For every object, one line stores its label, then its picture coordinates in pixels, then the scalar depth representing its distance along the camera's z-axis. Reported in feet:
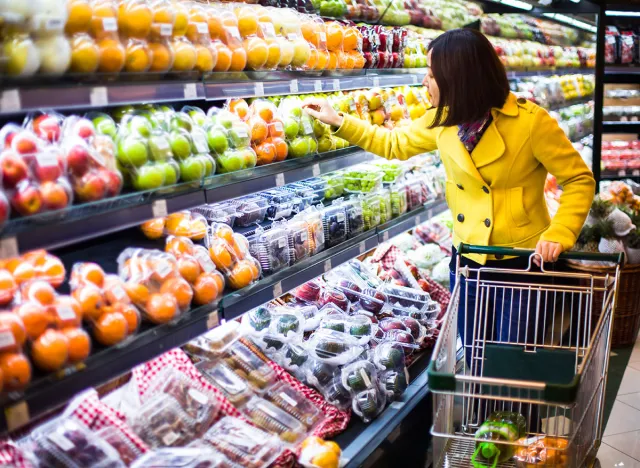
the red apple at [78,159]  6.13
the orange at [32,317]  5.66
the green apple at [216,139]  7.96
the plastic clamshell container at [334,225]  10.46
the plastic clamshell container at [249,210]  9.96
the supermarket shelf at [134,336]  5.48
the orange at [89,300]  6.28
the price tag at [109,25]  6.49
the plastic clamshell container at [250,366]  8.57
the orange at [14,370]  5.33
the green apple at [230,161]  8.02
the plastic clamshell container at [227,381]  8.10
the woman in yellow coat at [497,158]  8.41
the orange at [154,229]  8.29
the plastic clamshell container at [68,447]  6.13
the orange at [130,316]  6.50
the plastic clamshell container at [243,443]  7.11
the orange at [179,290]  7.09
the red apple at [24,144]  5.82
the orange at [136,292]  6.82
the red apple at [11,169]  5.60
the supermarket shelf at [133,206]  5.53
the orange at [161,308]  6.84
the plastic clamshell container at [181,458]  6.32
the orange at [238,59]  8.19
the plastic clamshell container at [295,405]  8.29
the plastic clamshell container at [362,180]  12.14
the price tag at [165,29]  7.07
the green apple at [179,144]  7.27
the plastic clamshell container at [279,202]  10.52
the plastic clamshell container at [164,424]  6.93
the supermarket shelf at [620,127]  21.67
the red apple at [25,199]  5.57
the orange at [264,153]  8.79
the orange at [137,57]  6.71
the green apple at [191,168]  7.29
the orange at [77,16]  6.20
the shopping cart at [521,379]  5.98
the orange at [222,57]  7.93
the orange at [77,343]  5.85
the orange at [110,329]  6.29
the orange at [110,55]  6.39
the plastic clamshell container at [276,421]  7.85
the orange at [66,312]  5.90
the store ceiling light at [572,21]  22.63
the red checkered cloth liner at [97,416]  6.70
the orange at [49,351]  5.63
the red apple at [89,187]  6.10
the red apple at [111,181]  6.30
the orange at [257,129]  8.78
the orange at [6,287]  5.77
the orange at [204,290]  7.50
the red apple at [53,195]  5.72
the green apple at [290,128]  9.35
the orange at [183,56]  7.23
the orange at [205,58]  7.51
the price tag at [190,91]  7.27
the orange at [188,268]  7.43
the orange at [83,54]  6.14
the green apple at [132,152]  6.77
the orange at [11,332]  5.41
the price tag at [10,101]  5.34
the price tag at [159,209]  6.69
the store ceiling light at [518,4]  18.71
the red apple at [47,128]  6.43
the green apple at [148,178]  6.74
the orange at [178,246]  7.71
